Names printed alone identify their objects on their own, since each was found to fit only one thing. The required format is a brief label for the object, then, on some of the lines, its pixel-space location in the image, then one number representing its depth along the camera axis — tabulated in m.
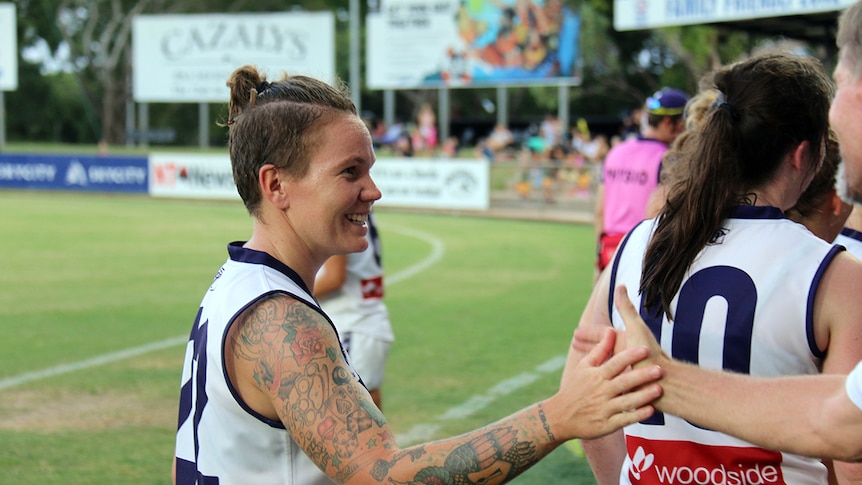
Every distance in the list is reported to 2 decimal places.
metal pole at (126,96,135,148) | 37.91
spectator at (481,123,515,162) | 28.39
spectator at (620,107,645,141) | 22.05
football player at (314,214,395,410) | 4.88
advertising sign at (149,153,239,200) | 24.86
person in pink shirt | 6.58
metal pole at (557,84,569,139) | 29.72
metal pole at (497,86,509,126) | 31.83
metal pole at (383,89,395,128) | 32.22
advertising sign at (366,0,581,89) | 28.95
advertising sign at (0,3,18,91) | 35.47
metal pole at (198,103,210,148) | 33.34
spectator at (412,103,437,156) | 28.69
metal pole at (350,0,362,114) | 28.50
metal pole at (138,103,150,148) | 36.88
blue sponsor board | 26.38
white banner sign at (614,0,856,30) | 16.06
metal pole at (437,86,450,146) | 30.79
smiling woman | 1.97
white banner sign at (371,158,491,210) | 21.92
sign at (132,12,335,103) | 32.09
